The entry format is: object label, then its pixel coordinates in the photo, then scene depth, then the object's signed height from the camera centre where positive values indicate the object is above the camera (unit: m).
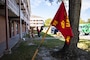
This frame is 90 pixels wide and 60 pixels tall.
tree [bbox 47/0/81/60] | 3.65 +0.19
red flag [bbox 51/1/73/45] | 2.41 +0.28
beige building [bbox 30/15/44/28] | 41.79 +5.66
